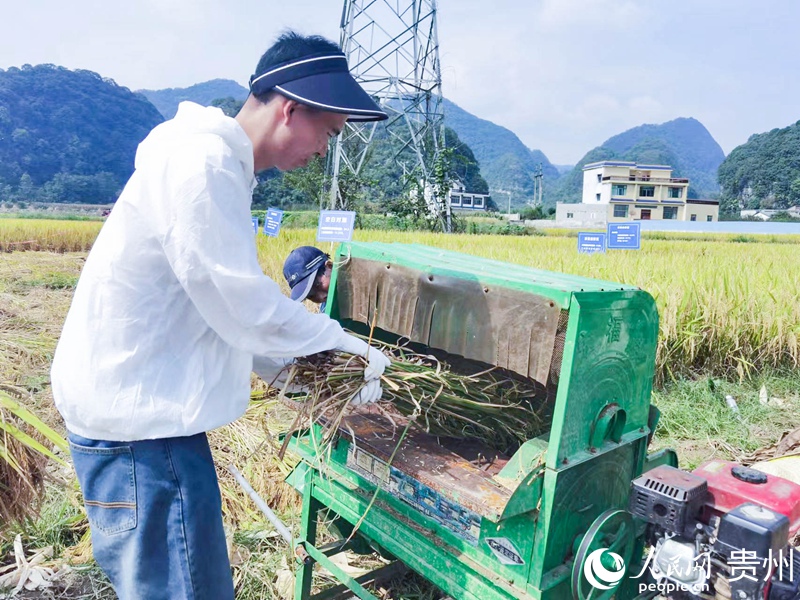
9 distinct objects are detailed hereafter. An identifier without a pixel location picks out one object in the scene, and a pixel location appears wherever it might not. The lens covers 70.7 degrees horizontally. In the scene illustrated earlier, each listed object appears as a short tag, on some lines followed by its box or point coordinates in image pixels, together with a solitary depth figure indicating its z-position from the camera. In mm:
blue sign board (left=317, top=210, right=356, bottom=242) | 5969
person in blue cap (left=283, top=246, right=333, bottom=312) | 2758
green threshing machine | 1447
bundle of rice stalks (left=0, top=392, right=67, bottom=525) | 1796
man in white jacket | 1098
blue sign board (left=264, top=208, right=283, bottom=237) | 8164
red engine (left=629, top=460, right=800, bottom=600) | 1345
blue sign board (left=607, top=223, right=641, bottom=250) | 6693
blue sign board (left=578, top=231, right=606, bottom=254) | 6410
